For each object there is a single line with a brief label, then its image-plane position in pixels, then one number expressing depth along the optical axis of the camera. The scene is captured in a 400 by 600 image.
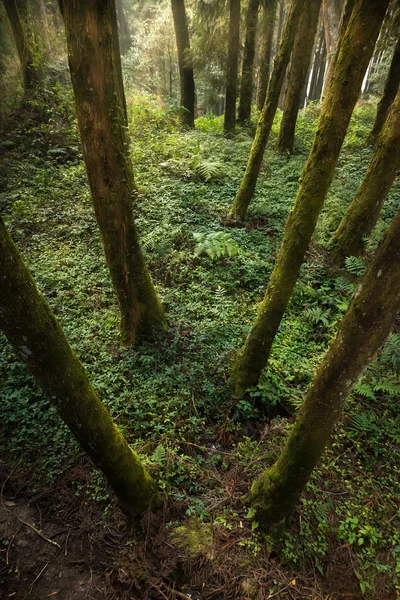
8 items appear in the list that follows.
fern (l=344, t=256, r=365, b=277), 5.13
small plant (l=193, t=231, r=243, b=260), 6.56
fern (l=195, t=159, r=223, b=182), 9.51
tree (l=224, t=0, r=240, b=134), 10.83
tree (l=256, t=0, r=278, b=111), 10.45
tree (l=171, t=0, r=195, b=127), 12.62
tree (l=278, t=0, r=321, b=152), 8.91
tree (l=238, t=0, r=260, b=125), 10.86
